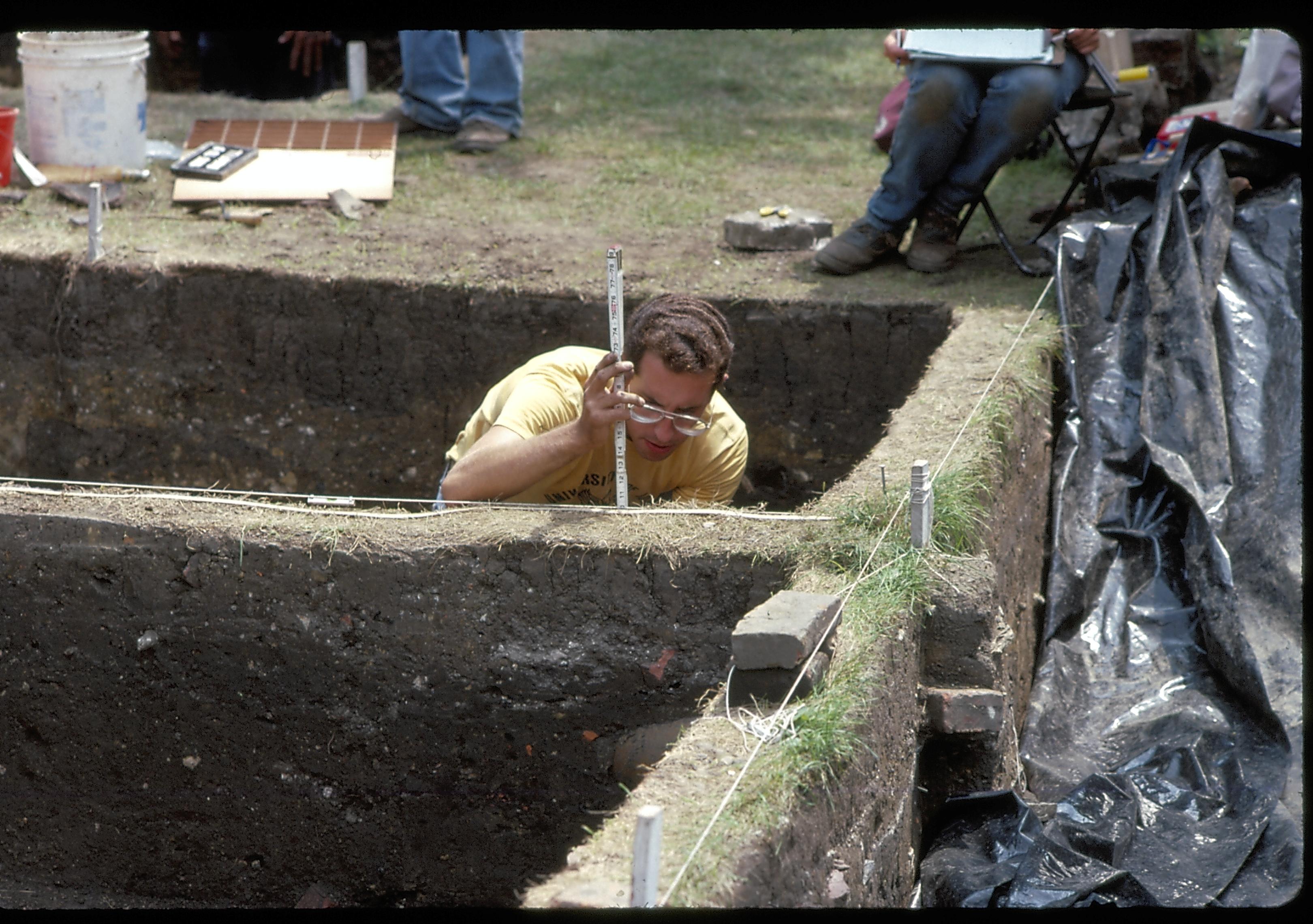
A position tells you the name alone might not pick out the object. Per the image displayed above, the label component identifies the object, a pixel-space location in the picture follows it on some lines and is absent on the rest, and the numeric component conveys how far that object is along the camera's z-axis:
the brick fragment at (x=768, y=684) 5.54
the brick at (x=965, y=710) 6.50
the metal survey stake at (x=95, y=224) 10.38
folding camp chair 10.57
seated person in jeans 10.07
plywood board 12.30
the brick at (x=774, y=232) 11.35
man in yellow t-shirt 6.76
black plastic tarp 6.45
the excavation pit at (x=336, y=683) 6.79
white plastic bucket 12.07
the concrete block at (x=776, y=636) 5.41
